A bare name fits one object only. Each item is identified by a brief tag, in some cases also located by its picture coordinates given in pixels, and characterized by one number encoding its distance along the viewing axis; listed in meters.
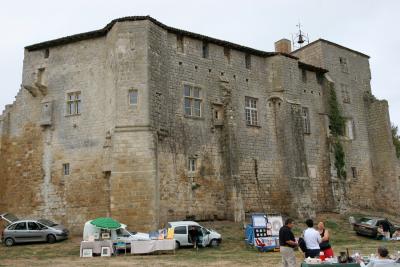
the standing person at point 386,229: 22.53
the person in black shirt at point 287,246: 9.89
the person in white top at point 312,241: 10.20
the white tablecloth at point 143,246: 17.09
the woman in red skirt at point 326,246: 10.55
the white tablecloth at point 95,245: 17.25
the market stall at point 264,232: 18.57
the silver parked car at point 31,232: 20.84
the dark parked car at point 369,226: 22.78
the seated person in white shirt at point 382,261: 8.84
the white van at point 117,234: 18.45
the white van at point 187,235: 19.28
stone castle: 22.27
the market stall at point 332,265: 8.73
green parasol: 17.73
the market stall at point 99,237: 17.22
